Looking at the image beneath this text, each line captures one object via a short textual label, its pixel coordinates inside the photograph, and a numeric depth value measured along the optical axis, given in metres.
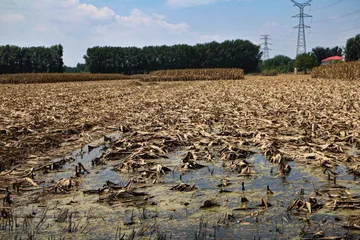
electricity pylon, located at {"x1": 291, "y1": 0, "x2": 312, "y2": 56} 83.75
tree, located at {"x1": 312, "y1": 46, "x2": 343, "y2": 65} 130.00
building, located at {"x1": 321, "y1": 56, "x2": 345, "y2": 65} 110.93
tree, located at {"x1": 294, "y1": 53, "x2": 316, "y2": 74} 77.25
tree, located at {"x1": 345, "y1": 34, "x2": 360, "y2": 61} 96.27
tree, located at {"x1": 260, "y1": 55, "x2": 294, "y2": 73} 138.62
